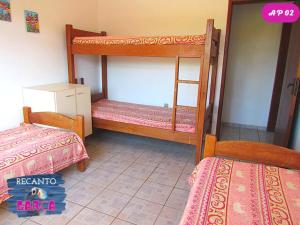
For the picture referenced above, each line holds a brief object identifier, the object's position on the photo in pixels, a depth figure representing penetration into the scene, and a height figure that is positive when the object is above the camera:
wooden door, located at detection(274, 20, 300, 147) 2.22 -0.21
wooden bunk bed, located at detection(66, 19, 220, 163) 2.34 +0.18
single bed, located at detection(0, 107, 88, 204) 1.67 -0.70
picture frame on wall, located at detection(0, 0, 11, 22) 2.25 +0.54
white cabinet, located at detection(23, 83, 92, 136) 2.45 -0.38
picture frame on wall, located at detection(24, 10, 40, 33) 2.53 +0.50
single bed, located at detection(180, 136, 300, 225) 0.99 -0.63
